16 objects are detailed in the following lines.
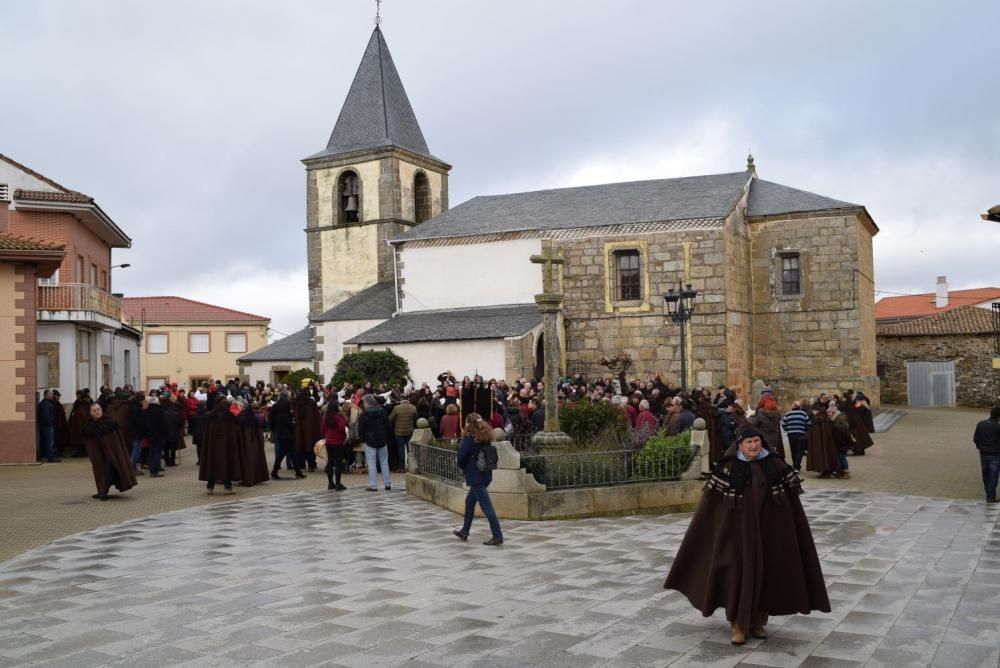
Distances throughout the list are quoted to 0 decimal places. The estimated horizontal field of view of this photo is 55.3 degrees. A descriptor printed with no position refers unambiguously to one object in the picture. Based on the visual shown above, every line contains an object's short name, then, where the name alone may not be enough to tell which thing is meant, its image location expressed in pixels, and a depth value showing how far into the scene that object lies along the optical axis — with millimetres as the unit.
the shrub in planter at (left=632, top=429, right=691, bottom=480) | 12719
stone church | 29047
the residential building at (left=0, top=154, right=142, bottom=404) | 23875
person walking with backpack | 10609
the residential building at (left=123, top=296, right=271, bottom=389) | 56625
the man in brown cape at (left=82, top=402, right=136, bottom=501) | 13703
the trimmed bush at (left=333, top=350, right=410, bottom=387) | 29359
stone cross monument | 13281
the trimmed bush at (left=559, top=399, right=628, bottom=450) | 14609
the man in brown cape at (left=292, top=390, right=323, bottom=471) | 16672
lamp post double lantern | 19672
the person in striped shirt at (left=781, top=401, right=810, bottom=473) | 16094
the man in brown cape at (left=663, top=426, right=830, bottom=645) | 6293
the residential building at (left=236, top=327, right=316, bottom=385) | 40344
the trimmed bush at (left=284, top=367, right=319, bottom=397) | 32703
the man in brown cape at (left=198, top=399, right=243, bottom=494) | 14625
